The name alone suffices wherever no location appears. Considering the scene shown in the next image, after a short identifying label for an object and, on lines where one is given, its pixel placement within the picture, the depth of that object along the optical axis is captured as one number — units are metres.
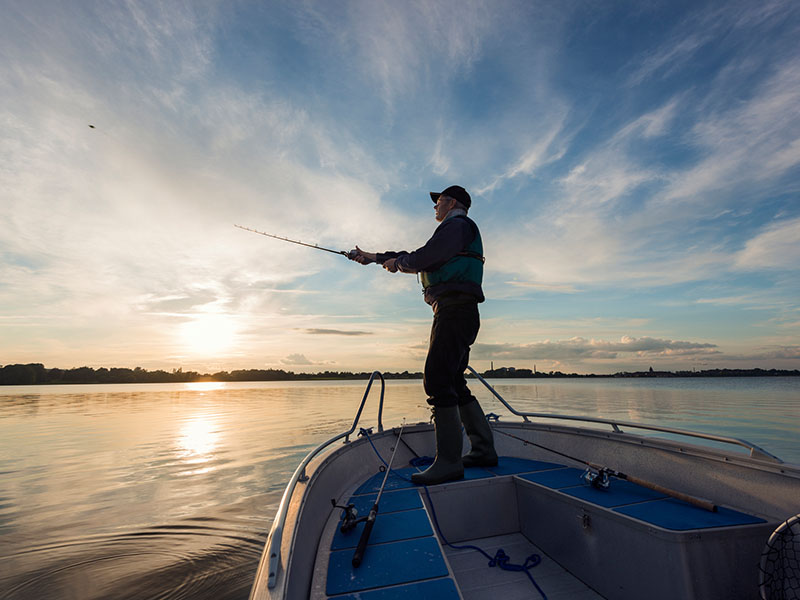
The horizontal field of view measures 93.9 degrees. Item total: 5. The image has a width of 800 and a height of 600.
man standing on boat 3.22
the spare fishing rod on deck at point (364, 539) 1.98
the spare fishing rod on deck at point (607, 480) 2.60
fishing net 1.89
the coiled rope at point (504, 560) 2.84
